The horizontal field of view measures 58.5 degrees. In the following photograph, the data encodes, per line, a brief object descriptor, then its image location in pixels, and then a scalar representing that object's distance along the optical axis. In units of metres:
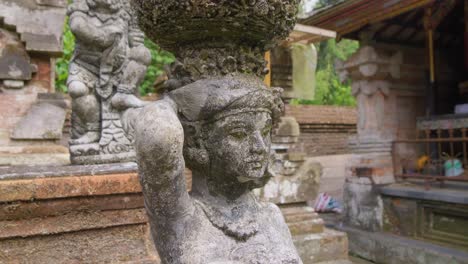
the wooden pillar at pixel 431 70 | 5.72
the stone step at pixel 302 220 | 4.59
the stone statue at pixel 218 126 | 1.38
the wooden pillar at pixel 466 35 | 5.89
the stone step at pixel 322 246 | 4.47
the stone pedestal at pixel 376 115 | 6.31
